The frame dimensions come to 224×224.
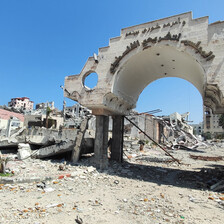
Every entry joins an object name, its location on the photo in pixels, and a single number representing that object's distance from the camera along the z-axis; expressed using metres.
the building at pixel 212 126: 64.56
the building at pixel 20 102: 75.84
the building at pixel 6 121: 15.45
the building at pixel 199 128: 95.34
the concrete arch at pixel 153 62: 5.47
